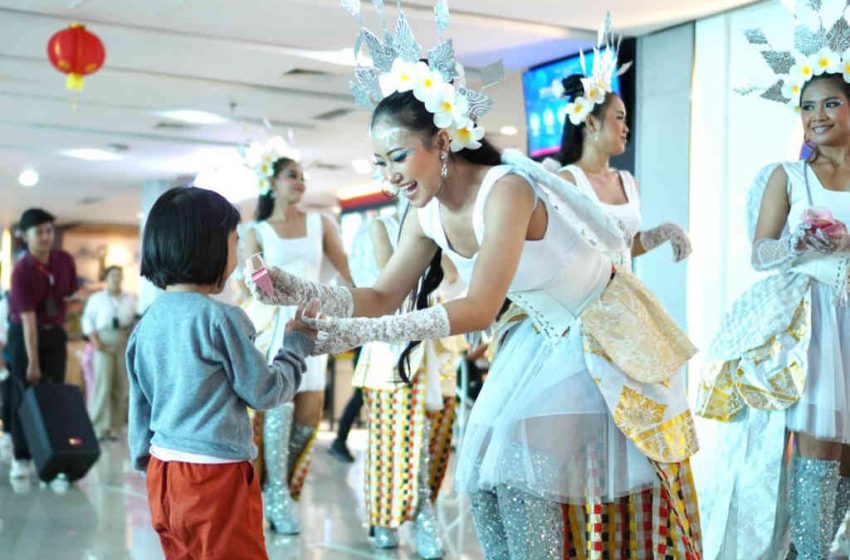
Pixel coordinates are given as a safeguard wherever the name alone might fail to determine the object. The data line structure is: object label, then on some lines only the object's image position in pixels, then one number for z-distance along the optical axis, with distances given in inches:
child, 93.3
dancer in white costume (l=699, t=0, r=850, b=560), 127.0
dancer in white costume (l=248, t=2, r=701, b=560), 94.3
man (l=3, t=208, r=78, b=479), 241.4
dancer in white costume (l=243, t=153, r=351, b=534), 193.8
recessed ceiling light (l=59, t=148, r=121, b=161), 446.3
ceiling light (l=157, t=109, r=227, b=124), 373.4
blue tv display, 286.2
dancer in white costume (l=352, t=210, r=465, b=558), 173.2
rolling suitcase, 238.1
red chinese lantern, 232.4
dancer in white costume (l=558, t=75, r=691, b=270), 147.6
